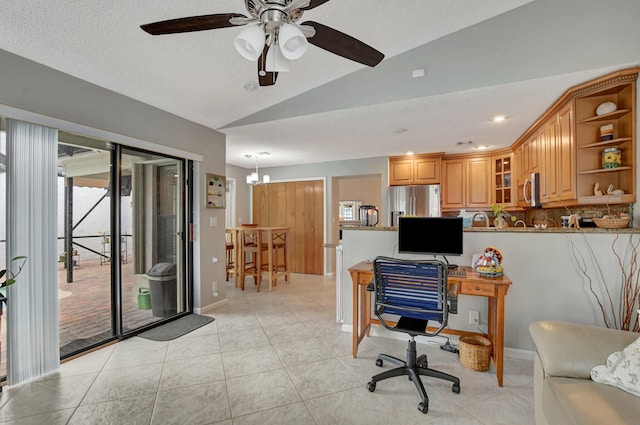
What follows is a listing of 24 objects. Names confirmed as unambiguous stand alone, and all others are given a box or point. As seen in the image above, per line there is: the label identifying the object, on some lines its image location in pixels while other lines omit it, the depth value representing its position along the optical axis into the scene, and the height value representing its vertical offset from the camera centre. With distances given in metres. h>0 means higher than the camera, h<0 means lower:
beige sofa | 1.20 -0.81
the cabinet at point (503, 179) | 4.69 +0.52
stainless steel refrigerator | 5.04 +0.18
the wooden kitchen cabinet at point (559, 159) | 2.66 +0.51
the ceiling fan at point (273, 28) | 1.48 +0.98
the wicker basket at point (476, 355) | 2.35 -1.16
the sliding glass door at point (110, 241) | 2.66 -0.29
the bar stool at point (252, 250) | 4.94 -0.65
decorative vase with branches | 2.26 -0.59
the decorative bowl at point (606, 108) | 2.41 +0.84
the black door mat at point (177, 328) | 3.03 -1.27
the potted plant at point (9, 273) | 1.97 -0.43
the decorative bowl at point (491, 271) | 2.30 -0.47
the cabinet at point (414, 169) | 5.09 +0.74
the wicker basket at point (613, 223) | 2.24 -0.10
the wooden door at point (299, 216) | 6.13 -0.09
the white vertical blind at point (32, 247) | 2.13 -0.26
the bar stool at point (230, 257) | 5.32 -0.89
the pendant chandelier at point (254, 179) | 4.93 +0.57
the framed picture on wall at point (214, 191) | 3.79 +0.28
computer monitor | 2.53 -0.22
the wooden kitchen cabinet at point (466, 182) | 4.99 +0.49
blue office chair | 2.02 -0.63
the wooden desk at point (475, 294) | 2.17 -0.72
